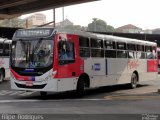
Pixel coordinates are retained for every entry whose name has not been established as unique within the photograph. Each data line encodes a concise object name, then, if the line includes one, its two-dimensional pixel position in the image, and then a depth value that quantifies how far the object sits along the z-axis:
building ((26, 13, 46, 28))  149.38
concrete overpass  33.92
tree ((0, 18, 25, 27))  117.46
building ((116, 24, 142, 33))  147.65
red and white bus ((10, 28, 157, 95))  16.92
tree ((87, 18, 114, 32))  112.85
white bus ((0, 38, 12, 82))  27.05
